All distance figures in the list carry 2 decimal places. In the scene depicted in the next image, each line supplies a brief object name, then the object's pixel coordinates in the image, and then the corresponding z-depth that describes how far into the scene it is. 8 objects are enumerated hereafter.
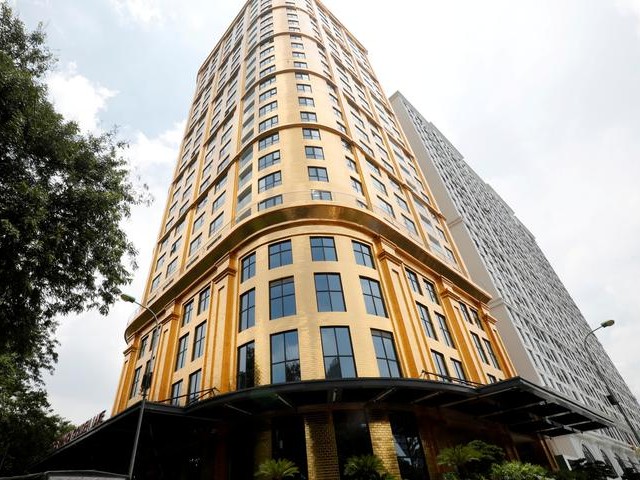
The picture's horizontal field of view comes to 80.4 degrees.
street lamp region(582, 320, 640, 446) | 23.88
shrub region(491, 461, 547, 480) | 15.86
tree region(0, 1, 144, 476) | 13.84
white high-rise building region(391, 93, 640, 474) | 37.28
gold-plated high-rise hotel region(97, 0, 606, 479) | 17.72
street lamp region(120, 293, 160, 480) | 14.74
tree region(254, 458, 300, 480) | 14.45
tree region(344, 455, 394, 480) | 14.54
